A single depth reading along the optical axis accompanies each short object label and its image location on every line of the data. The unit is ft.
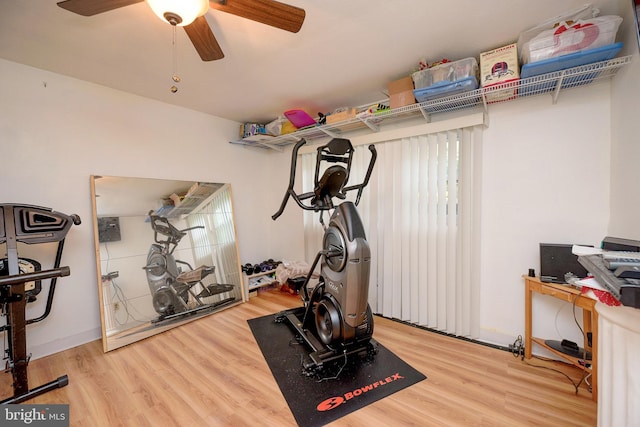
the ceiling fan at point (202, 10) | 3.81
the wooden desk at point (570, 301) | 4.98
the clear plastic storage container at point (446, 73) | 6.26
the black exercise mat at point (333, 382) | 5.00
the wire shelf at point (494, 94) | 5.37
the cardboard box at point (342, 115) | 8.63
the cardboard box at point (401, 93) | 7.32
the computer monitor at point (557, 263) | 5.88
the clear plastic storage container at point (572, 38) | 4.82
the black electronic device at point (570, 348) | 5.59
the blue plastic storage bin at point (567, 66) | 4.92
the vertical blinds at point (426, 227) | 7.42
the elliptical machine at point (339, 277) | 6.18
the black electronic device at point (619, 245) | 3.03
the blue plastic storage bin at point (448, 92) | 6.30
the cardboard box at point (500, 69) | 5.84
